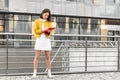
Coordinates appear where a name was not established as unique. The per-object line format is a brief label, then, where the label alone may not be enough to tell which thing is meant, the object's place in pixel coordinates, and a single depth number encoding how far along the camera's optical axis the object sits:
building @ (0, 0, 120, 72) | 39.25
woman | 8.23
